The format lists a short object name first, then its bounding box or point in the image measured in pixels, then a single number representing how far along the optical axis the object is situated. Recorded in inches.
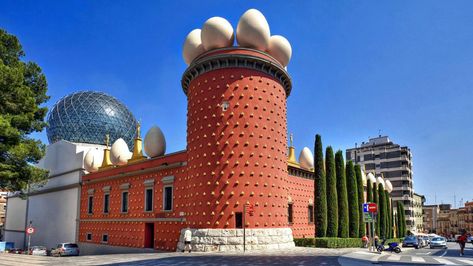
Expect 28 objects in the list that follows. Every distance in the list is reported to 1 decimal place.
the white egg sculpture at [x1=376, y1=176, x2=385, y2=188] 2296.5
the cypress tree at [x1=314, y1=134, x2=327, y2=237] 1291.8
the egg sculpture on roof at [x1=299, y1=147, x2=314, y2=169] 1598.2
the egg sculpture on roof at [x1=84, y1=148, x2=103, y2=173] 1716.9
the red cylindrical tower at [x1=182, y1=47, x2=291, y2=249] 1025.5
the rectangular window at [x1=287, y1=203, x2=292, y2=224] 1325.2
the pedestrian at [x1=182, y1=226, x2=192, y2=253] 1022.0
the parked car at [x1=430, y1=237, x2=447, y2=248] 1540.4
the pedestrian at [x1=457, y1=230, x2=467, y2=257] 993.5
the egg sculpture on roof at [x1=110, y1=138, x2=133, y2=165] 1604.3
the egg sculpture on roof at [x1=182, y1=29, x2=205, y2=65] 1184.8
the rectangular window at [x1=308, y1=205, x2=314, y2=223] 1488.6
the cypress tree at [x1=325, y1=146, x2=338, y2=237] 1325.0
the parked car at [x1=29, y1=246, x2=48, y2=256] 1591.7
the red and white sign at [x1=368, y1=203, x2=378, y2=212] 949.4
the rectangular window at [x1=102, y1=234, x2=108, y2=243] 1524.0
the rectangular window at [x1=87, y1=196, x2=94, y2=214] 1653.5
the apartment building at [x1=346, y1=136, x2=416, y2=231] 3503.9
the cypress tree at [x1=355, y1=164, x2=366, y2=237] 1541.6
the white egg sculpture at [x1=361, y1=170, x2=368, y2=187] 2024.6
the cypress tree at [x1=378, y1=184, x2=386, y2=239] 1908.2
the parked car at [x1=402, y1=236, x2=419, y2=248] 1547.7
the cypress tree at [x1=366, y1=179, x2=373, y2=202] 1786.4
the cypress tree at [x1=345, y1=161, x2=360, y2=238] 1455.5
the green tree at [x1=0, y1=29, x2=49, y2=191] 834.8
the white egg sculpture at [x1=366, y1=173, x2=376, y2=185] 2058.9
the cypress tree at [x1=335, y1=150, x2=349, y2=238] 1376.7
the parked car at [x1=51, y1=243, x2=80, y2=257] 1453.0
